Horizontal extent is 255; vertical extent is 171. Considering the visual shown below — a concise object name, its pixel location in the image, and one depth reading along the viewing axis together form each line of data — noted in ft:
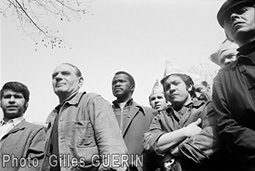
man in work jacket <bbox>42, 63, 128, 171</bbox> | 8.51
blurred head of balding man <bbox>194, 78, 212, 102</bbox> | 11.08
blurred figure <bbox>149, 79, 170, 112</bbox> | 13.62
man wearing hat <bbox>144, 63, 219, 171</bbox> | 7.70
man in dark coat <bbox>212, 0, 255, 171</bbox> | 6.50
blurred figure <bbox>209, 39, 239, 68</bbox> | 9.11
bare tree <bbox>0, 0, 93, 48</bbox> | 12.25
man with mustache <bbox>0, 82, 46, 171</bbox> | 9.39
